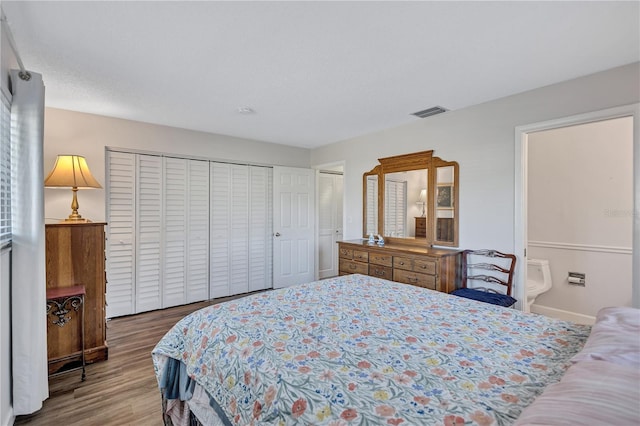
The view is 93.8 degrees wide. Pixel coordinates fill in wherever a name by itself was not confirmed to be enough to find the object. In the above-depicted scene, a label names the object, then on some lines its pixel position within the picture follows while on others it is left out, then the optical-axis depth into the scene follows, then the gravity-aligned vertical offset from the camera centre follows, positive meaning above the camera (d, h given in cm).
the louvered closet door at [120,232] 347 -25
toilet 330 -72
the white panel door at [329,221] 540 -17
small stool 227 -73
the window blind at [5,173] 175 +23
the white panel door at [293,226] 467 -23
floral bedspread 89 -56
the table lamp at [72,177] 270 +31
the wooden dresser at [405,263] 293 -56
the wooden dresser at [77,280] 238 -57
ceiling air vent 311 +107
